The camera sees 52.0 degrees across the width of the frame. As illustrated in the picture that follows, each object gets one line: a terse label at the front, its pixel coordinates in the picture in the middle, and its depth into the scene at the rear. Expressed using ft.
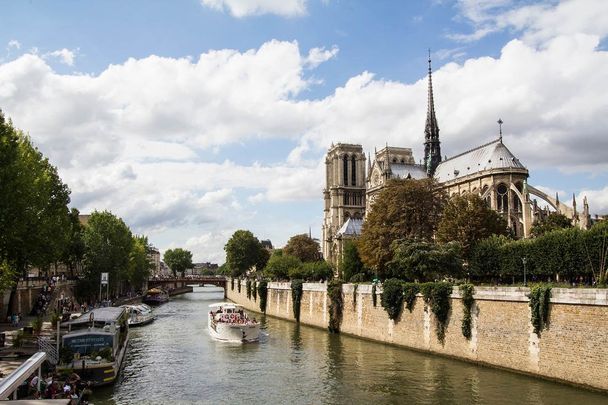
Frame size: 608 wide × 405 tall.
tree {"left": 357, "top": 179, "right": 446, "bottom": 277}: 201.46
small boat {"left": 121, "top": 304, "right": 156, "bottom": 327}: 203.66
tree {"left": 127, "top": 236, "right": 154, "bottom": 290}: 314.67
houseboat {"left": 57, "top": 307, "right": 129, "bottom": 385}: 94.12
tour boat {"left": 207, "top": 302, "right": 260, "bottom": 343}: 156.25
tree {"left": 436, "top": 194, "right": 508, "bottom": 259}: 191.21
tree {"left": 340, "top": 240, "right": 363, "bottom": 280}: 258.37
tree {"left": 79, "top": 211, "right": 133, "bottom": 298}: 240.94
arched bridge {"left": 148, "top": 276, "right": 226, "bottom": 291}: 425.28
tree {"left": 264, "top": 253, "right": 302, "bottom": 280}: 307.09
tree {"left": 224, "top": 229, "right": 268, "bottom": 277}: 443.32
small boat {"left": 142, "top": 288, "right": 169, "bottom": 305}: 338.34
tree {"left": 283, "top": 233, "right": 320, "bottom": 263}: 410.10
